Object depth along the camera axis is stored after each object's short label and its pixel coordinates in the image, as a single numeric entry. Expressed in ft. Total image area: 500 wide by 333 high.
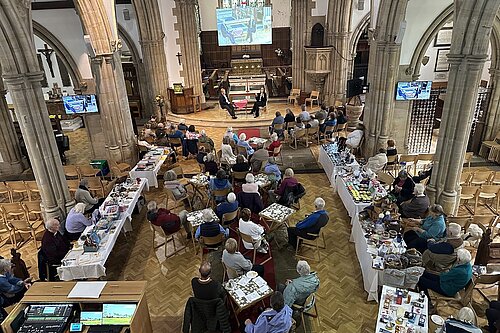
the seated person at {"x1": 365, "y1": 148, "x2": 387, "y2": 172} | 29.96
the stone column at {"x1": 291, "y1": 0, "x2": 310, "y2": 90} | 52.60
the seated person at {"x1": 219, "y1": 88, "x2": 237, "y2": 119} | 49.39
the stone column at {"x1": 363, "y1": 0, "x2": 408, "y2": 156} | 32.89
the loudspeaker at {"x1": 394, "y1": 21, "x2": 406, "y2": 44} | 32.14
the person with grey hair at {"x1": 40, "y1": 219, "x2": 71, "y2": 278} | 20.92
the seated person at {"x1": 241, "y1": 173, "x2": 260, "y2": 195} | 25.25
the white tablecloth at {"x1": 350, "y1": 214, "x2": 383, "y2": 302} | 19.22
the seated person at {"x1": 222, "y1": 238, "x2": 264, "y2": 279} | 18.78
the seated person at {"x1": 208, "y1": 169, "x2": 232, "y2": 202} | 26.43
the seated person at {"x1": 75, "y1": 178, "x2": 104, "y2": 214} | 25.99
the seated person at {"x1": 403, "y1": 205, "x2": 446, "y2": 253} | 20.58
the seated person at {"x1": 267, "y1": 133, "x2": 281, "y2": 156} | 33.88
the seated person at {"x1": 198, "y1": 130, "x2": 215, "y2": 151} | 36.58
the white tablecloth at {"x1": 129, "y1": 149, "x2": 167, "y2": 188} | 30.99
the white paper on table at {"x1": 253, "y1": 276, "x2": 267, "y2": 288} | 17.85
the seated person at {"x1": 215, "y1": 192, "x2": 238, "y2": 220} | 23.27
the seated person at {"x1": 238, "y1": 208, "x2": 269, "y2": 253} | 21.25
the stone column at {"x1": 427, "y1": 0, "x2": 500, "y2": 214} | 22.45
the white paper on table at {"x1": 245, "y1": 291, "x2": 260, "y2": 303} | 17.10
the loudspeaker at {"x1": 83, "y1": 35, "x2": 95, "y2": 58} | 33.02
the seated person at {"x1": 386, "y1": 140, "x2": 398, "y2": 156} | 31.78
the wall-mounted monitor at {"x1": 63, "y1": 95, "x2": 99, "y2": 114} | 35.07
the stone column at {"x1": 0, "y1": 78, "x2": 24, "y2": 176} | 37.78
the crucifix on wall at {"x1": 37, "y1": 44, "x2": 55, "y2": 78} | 57.21
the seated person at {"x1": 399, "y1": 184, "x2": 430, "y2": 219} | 23.30
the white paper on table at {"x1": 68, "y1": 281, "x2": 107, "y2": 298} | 15.87
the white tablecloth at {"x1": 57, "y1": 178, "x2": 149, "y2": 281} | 19.80
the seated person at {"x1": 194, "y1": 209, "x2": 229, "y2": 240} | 21.26
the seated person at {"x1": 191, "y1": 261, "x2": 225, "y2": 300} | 15.81
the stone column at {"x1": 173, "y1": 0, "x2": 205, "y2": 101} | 51.08
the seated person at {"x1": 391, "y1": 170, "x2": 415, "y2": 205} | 25.48
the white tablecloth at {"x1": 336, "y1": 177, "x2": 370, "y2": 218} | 24.20
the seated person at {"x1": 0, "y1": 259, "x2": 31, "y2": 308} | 17.99
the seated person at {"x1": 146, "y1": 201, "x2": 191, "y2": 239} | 23.22
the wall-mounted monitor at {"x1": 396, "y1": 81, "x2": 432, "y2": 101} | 34.81
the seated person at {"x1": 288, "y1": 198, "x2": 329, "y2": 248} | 21.81
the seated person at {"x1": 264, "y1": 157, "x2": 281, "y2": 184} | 28.73
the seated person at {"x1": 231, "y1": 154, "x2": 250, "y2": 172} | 29.27
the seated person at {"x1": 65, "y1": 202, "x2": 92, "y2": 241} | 22.72
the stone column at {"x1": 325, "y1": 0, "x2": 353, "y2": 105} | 50.67
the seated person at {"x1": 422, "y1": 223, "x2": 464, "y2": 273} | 18.15
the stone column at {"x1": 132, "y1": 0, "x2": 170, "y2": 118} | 48.32
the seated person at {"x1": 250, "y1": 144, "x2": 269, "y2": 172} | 30.66
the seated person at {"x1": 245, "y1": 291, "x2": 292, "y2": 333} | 14.92
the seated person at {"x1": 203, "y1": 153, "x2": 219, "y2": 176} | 30.09
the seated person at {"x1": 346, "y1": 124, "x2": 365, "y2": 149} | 34.58
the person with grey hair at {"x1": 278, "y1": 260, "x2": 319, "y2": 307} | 16.81
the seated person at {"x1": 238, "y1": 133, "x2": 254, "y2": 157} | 34.12
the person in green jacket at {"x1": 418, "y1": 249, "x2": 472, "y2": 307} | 16.93
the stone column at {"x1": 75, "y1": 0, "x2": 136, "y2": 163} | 32.81
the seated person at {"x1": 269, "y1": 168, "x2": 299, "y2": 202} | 26.16
